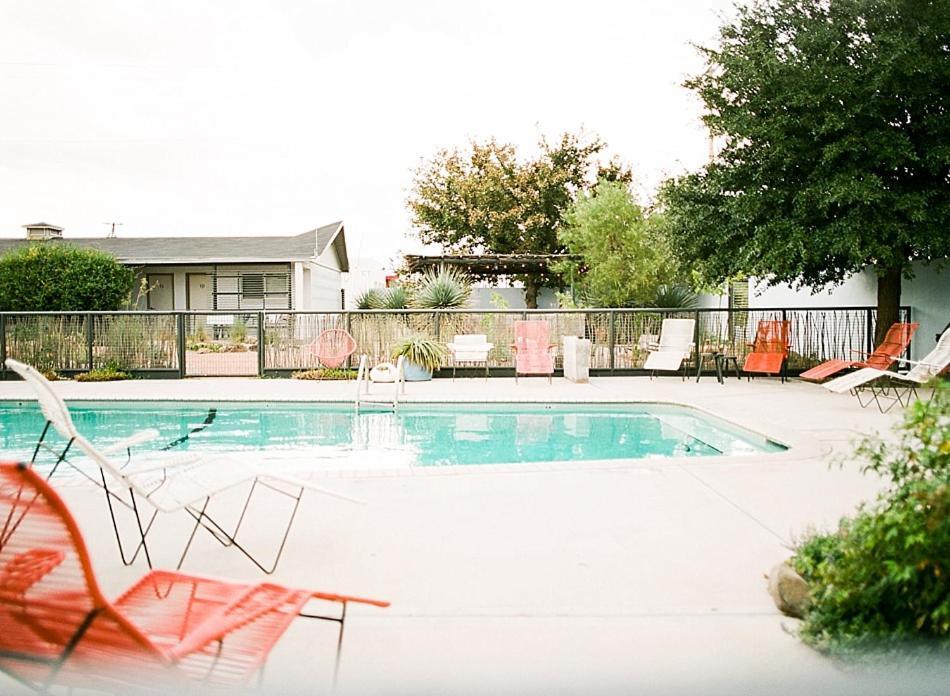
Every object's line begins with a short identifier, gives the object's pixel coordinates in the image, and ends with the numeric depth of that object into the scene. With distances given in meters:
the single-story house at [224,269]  21.48
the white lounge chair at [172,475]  3.34
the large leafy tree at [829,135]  10.30
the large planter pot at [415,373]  13.38
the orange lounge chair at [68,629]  1.70
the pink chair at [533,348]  12.72
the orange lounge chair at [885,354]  10.84
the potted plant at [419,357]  13.35
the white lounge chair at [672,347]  12.95
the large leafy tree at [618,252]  21.12
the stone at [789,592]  2.94
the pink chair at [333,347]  13.31
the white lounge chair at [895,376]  9.28
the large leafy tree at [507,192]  29.94
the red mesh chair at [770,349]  12.68
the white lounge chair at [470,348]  13.38
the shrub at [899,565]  2.37
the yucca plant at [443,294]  14.51
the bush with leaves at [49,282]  16.44
